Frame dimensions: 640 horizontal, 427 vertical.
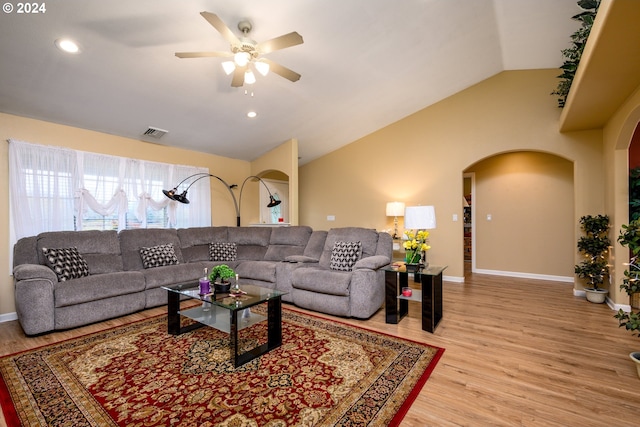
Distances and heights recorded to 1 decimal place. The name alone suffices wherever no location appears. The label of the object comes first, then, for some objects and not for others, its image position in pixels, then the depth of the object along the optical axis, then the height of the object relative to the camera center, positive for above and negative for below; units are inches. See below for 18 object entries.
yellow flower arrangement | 122.5 -15.0
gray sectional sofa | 115.6 -27.3
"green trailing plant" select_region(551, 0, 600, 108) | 98.8 +63.2
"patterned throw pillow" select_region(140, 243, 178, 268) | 158.1 -22.7
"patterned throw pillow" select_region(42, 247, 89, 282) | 125.1 -20.4
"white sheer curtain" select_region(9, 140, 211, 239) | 137.2 +12.7
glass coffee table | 89.1 -37.3
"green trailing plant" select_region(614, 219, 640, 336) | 77.2 -18.2
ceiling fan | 87.2 +51.9
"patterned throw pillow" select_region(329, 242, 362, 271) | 141.8 -21.3
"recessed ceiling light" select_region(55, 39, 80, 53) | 100.9 +59.3
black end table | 113.1 -34.9
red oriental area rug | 65.6 -44.9
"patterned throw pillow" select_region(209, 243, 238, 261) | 185.3 -24.2
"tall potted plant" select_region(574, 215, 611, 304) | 149.8 -23.7
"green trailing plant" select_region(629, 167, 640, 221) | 132.9 +6.8
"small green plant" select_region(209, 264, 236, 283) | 108.8 -22.3
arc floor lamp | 175.5 +16.8
